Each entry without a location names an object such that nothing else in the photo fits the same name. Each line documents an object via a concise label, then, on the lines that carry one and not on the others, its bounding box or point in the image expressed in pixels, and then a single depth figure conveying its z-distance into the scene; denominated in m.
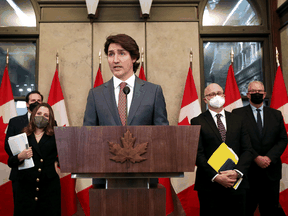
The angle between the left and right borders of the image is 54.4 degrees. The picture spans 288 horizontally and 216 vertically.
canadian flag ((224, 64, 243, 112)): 4.10
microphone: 1.41
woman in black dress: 2.71
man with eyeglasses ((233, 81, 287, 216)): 3.03
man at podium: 1.57
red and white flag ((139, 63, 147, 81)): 4.09
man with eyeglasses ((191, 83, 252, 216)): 2.51
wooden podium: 1.19
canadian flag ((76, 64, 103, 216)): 3.97
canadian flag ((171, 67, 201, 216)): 3.95
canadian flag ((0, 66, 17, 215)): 3.88
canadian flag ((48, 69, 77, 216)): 3.83
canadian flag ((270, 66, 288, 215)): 3.78
